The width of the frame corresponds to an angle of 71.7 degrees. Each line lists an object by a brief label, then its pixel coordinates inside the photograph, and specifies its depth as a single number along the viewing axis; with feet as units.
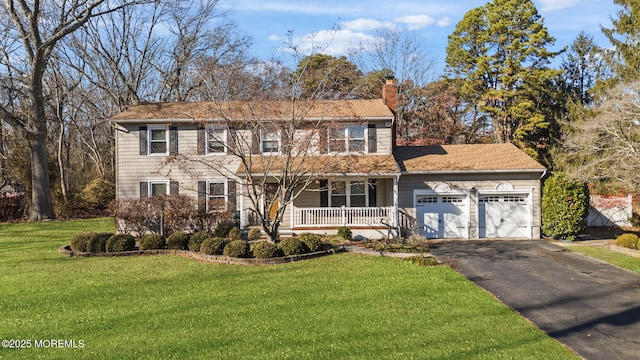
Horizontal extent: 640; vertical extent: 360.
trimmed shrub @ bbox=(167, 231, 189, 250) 51.47
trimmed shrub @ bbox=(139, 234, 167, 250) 51.39
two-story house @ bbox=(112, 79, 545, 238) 58.80
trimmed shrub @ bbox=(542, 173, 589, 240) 59.93
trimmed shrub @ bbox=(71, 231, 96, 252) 51.06
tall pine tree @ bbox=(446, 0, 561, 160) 100.07
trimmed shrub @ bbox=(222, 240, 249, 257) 45.39
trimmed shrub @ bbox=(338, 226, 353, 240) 57.93
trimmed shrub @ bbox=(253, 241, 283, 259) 44.78
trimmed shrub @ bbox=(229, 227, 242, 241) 55.69
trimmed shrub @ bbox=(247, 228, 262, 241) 58.08
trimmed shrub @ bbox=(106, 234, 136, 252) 50.62
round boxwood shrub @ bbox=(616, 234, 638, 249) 51.37
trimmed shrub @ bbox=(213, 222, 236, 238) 58.54
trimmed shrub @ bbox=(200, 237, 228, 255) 46.96
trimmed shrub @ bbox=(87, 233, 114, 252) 50.80
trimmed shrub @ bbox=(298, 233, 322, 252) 47.91
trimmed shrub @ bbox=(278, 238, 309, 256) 46.14
